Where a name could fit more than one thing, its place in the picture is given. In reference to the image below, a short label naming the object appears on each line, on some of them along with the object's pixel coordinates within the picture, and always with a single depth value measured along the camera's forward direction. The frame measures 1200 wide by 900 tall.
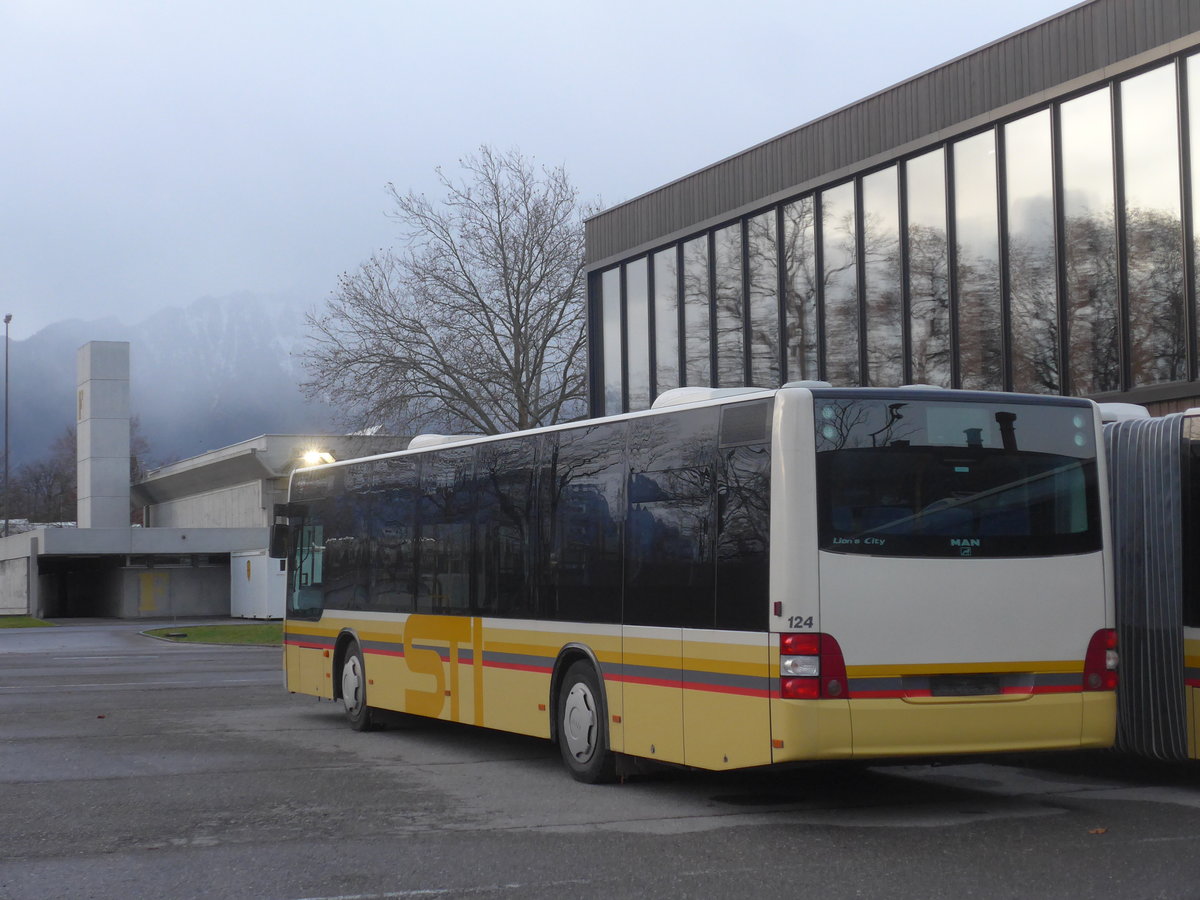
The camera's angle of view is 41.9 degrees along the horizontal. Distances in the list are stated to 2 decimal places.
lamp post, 68.96
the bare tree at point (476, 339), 38.19
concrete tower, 67.69
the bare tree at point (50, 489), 132.38
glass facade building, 18.66
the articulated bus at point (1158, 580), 10.35
